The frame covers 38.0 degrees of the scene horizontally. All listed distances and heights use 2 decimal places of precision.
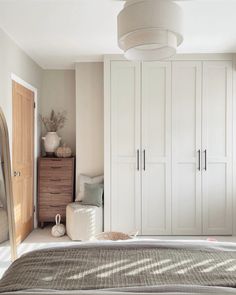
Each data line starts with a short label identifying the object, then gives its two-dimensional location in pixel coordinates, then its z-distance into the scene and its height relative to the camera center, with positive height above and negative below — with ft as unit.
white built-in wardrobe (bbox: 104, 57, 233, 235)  15.02 +0.76
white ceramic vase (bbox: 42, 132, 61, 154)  16.71 +0.25
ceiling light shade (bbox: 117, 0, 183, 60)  6.98 +2.54
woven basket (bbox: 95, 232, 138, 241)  9.83 -2.54
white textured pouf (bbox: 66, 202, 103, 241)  14.51 -3.17
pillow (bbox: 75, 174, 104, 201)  15.88 -1.53
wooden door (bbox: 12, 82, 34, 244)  13.57 -0.49
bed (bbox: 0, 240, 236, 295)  4.82 -1.97
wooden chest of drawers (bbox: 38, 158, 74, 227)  16.17 -1.74
